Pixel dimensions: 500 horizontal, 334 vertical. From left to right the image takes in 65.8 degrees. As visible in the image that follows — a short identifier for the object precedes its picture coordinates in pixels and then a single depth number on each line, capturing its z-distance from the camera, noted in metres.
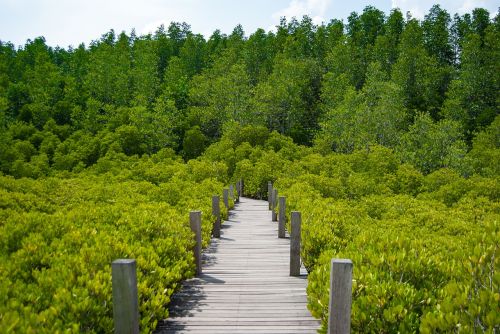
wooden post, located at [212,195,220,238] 11.88
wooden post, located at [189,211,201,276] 7.82
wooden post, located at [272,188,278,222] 15.27
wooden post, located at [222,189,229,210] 15.99
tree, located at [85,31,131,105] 55.47
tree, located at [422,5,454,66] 65.25
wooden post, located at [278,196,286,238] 11.58
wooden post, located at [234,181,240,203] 23.53
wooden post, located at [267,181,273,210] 18.80
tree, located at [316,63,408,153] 38.12
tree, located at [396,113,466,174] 30.47
